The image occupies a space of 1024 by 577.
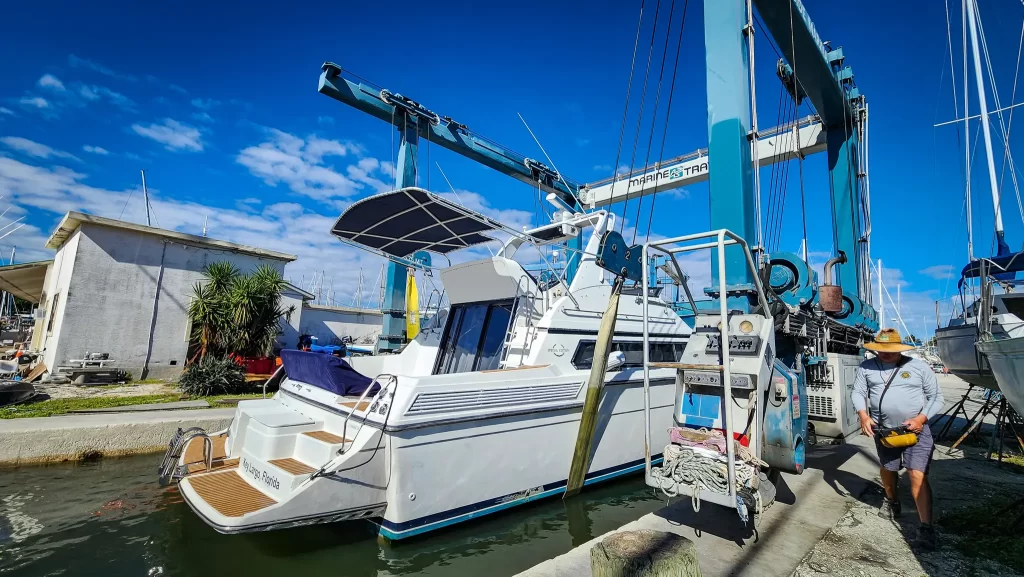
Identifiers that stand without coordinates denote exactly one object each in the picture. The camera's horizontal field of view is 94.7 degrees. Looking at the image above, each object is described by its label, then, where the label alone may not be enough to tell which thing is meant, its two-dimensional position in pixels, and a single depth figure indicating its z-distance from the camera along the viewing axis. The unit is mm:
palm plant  11125
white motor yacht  3912
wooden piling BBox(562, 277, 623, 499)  5184
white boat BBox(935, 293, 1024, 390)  7120
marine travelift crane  6414
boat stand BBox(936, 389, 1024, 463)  5840
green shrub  9594
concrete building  10812
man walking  3502
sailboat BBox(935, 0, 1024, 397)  4180
